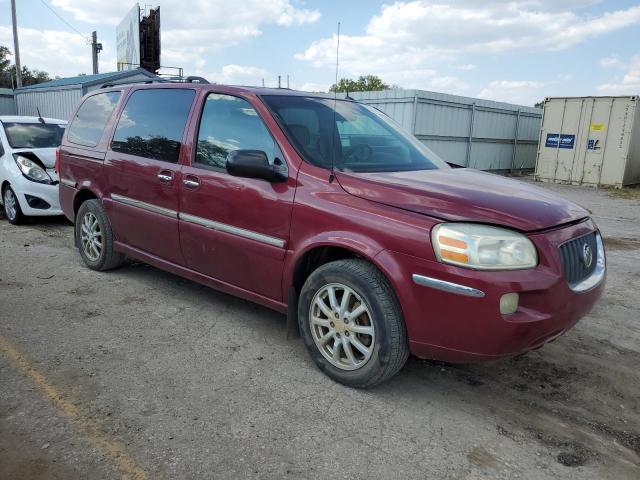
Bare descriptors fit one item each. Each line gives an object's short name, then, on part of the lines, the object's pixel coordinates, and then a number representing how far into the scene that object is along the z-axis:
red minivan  2.74
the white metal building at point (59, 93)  16.25
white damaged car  7.44
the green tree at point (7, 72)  48.59
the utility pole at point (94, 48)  28.44
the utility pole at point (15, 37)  29.00
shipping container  16.66
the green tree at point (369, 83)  45.16
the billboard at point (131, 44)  24.62
